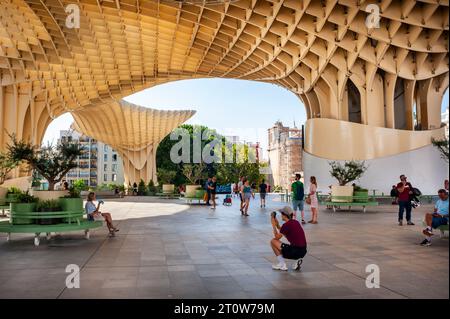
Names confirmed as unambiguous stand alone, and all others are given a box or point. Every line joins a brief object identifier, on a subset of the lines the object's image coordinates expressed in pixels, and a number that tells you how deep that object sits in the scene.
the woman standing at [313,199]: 12.69
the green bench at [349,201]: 17.03
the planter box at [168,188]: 33.83
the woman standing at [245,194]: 15.90
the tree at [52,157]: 11.23
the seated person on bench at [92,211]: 10.10
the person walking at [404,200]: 11.93
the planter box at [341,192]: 17.98
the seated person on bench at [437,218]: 7.65
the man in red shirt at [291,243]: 5.98
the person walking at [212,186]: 20.23
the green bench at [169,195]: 31.81
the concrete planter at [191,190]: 23.86
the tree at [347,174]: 19.52
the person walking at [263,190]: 20.66
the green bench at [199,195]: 23.12
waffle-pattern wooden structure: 21.81
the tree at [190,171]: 29.05
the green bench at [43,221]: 8.58
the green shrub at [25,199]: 9.46
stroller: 22.28
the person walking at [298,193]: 13.04
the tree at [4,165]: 17.17
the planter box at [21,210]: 9.07
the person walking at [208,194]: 21.06
